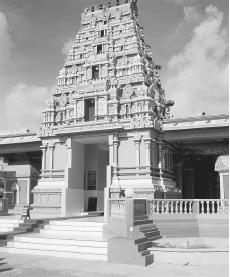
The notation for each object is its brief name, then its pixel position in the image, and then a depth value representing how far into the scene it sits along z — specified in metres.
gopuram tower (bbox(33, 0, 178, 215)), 23.94
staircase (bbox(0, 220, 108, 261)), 14.23
